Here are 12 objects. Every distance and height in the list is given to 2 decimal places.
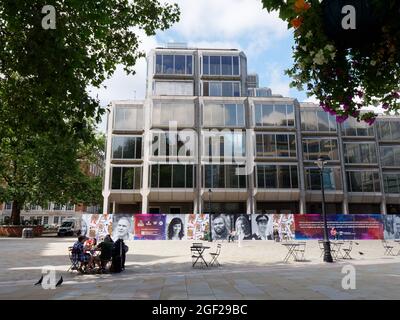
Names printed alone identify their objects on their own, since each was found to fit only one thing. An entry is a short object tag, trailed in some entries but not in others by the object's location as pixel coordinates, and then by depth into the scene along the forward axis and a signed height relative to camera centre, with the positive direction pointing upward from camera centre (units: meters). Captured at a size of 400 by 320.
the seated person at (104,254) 12.53 -0.93
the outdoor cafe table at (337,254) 17.94 -1.48
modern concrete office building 39.22 +8.28
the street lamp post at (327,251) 15.89 -1.09
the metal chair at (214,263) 14.80 -1.53
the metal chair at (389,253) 19.70 -1.50
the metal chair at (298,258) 16.93 -1.51
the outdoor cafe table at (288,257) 16.52 -1.47
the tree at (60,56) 7.39 +4.17
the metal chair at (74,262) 12.52 -1.21
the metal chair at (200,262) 14.34 -1.53
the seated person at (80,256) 12.45 -0.99
